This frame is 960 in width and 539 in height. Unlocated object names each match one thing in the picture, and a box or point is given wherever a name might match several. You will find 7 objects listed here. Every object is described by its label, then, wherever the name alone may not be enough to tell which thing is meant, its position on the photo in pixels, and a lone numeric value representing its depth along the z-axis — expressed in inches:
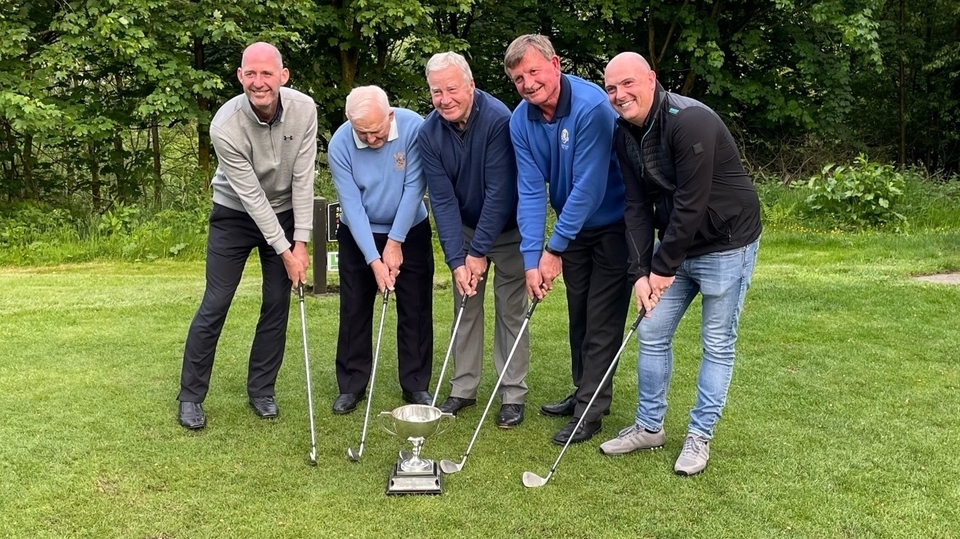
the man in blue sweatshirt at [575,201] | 125.0
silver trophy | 117.0
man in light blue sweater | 141.6
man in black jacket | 111.9
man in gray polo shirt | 136.7
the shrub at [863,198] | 342.3
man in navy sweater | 132.6
